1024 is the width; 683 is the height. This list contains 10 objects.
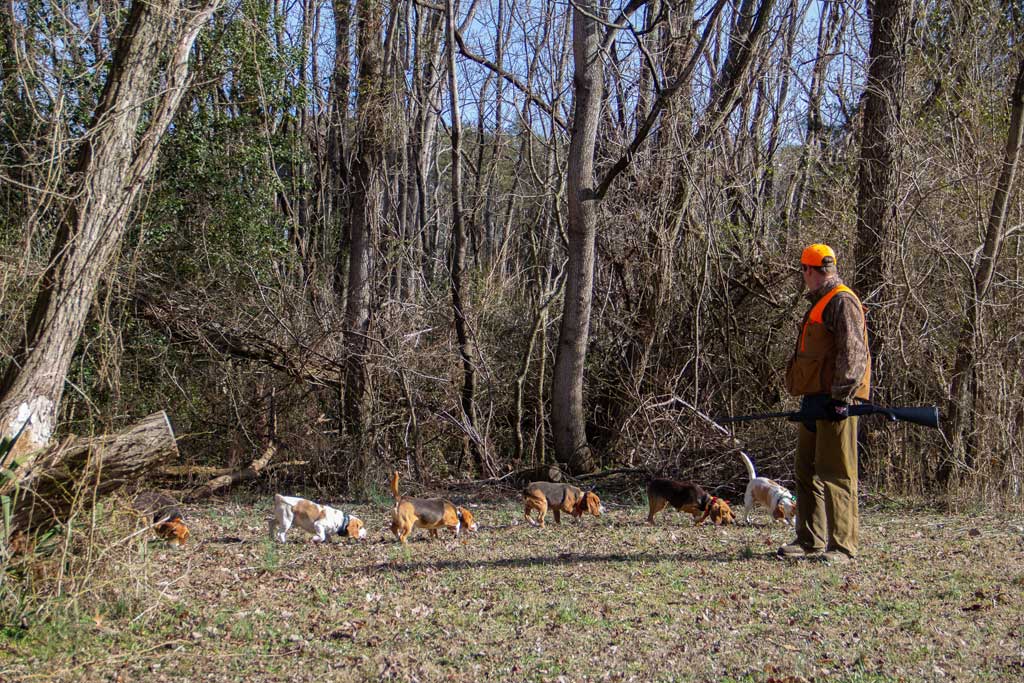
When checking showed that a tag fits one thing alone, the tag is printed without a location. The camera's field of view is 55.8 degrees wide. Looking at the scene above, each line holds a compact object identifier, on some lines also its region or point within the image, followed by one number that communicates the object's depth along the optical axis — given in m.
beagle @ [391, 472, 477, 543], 8.21
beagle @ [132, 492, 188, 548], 7.81
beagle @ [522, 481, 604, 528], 9.08
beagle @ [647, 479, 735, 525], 8.84
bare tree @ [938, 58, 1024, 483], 10.09
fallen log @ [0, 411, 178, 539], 5.71
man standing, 7.10
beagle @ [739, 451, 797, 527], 8.76
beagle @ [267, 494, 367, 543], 8.16
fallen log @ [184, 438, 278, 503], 11.57
